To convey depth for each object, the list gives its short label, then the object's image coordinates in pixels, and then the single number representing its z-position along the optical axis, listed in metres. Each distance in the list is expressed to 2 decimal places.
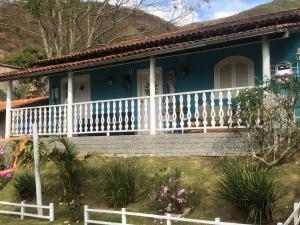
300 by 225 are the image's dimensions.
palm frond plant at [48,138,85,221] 5.70
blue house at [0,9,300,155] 6.71
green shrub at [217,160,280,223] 4.46
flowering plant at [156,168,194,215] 5.09
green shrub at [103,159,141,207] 5.62
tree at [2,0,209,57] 15.23
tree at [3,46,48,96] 16.84
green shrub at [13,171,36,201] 6.72
